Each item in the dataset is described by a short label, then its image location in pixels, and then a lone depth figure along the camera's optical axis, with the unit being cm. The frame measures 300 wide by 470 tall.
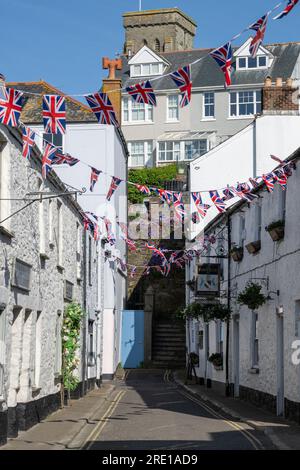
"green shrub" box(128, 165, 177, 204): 5784
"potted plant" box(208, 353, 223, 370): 2906
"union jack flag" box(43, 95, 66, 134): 1380
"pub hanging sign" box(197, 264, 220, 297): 2770
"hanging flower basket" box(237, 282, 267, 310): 2127
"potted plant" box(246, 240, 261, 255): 2261
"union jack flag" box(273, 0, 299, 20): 1030
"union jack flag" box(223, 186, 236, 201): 2159
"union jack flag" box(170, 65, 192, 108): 1235
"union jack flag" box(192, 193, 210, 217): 2152
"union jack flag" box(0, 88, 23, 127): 1273
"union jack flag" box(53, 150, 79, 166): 1716
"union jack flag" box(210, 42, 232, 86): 1180
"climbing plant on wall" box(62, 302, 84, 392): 2248
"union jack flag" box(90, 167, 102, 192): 1994
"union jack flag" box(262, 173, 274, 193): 1880
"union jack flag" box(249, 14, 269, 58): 1080
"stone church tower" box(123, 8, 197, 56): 9050
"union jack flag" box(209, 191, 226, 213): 2130
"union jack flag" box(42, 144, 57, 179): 1583
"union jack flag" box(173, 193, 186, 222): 2102
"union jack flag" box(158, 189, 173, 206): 2077
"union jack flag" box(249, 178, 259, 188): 2118
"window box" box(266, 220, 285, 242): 1938
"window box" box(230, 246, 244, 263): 2553
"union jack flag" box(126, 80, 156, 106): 1302
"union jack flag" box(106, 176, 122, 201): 2071
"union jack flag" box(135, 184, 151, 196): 2085
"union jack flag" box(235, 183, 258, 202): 2069
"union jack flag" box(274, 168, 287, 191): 1851
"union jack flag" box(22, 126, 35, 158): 1452
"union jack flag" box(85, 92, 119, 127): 1343
